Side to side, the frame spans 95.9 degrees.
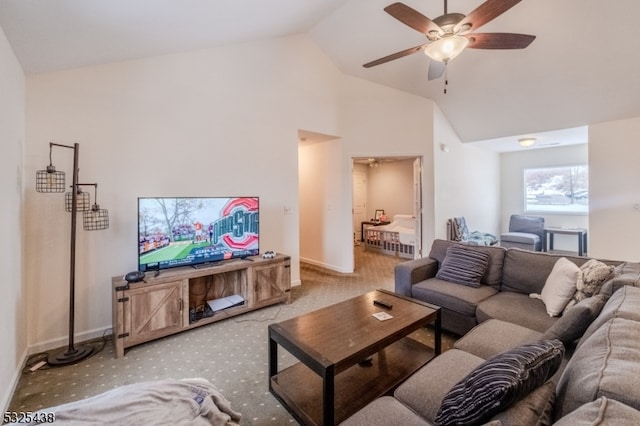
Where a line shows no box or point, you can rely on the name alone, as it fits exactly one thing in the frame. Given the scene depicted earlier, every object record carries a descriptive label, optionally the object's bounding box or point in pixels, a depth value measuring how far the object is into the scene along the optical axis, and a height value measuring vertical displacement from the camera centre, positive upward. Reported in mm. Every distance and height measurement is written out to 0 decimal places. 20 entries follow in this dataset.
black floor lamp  2414 +33
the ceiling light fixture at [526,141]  5401 +1374
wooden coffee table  1658 -845
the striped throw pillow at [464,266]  2854 -532
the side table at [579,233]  5712 -392
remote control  2309 -726
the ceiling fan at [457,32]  2119 +1476
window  6258 +551
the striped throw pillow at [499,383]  902 -563
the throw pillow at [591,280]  2025 -478
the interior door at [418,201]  5113 +242
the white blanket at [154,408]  1152 -817
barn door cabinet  2529 -849
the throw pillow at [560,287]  2148 -561
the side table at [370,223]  8047 -235
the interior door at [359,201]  8711 +428
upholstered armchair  5887 -432
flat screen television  2803 -153
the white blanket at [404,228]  6305 -322
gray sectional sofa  844 -592
